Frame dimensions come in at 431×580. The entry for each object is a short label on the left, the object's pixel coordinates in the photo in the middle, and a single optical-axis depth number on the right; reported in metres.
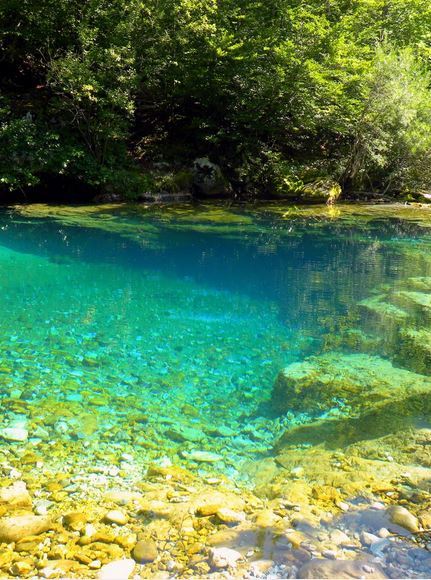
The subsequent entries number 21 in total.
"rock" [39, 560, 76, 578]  2.75
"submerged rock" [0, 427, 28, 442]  4.32
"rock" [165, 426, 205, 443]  4.56
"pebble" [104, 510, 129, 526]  3.25
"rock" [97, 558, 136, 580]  2.75
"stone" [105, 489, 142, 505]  3.51
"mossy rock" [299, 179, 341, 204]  19.94
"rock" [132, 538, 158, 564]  2.93
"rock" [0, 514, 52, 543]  3.01
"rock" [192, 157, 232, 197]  19.66
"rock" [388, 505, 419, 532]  3.17
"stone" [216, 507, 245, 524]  3.30
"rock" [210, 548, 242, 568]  2.85
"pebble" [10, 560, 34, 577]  2.76
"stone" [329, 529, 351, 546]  3.04
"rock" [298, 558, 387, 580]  2.71
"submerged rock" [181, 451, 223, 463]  4.21
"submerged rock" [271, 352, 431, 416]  5.30
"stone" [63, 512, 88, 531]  3.18
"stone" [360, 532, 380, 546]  3.02
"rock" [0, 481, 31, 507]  3.38
